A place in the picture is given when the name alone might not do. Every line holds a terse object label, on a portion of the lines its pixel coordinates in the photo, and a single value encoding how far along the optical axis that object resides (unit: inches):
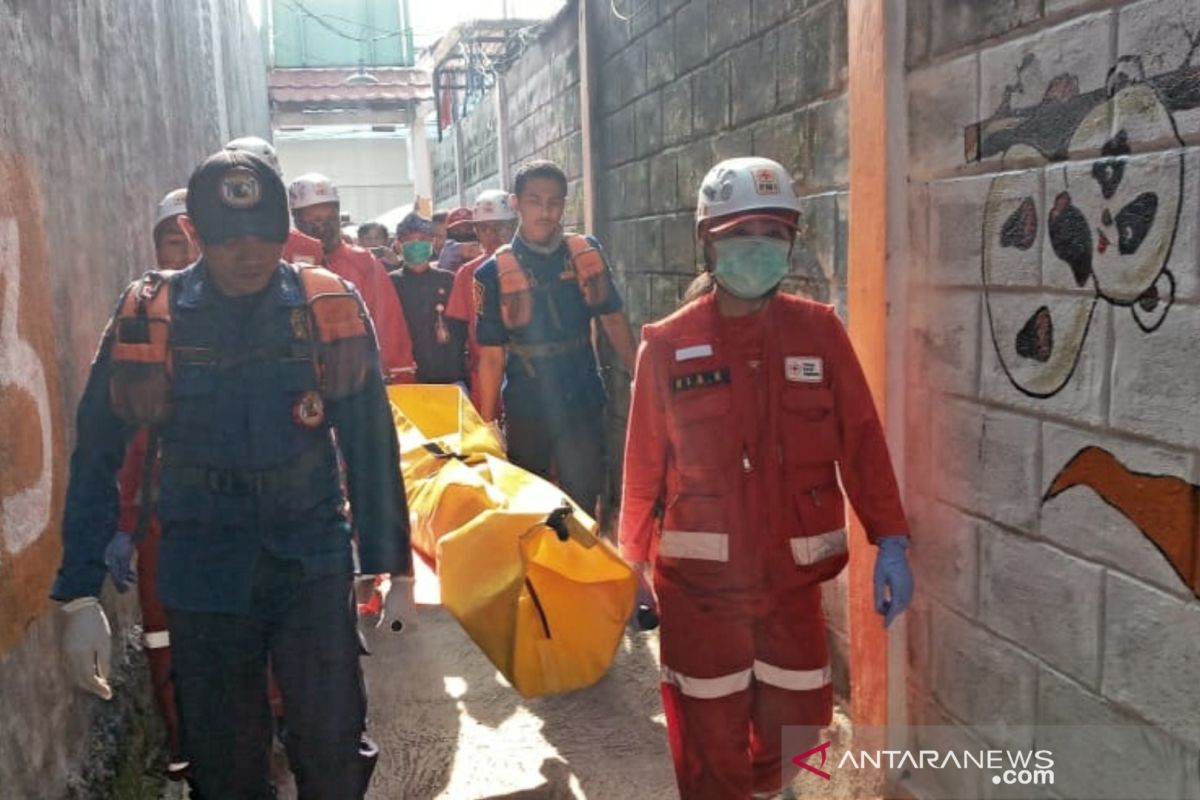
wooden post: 116.3
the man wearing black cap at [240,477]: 96.5
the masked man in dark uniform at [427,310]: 259.4
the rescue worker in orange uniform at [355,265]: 217.0
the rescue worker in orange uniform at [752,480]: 107.1
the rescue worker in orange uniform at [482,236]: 227.1
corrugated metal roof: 759.7
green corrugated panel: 793.6
